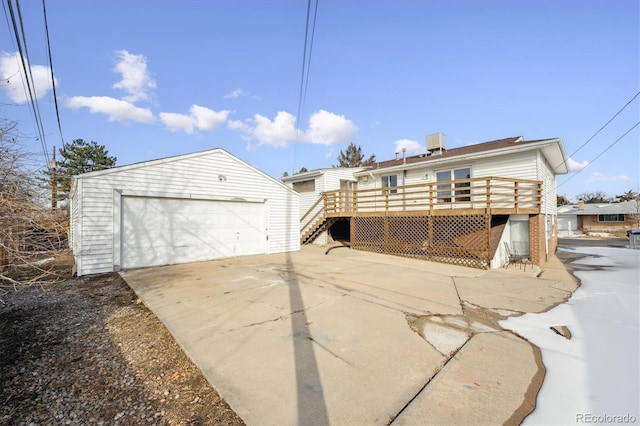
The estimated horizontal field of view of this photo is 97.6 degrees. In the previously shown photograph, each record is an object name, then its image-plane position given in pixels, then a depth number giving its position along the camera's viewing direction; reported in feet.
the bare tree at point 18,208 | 9.77
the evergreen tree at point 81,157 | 85.15
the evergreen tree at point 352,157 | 140.87
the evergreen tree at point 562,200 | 167.89
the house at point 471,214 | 31.32
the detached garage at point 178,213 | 25.79
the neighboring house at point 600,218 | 103.65
